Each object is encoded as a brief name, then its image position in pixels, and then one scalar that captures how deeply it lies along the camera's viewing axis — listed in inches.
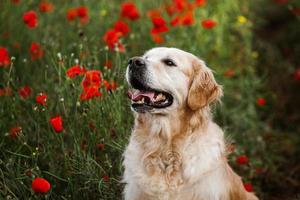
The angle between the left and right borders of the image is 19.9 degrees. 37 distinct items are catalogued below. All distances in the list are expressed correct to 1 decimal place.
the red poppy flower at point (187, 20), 329.4
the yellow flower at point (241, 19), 401.8
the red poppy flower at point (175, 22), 327.6
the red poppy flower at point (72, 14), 320.0
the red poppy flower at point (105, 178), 249.2
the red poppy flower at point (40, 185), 208.1
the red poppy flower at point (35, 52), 300.7
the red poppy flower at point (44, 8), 317.3
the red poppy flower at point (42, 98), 237.2
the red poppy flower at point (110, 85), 249.5
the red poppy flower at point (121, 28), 297.9
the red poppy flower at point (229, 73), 366.3
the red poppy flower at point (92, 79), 239.0
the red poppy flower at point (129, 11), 316.5
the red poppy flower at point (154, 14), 348.4
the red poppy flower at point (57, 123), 224.8
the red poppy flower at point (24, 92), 267.0
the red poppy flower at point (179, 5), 356.7
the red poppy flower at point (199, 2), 373.1
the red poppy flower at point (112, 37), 273.1
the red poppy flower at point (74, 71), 239.6
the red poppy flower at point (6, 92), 264.4
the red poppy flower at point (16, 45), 338.7
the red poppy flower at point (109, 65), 272.0
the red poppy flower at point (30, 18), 281.7
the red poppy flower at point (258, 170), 313.5
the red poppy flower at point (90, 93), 236.4
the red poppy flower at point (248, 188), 273.3
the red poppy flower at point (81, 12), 308.5
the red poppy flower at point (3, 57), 271.4
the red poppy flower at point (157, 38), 336.6
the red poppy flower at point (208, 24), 330.7
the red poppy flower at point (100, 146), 257.9
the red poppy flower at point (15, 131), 243.6
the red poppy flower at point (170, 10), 375.5
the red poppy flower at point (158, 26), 297.9
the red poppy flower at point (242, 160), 277.7
